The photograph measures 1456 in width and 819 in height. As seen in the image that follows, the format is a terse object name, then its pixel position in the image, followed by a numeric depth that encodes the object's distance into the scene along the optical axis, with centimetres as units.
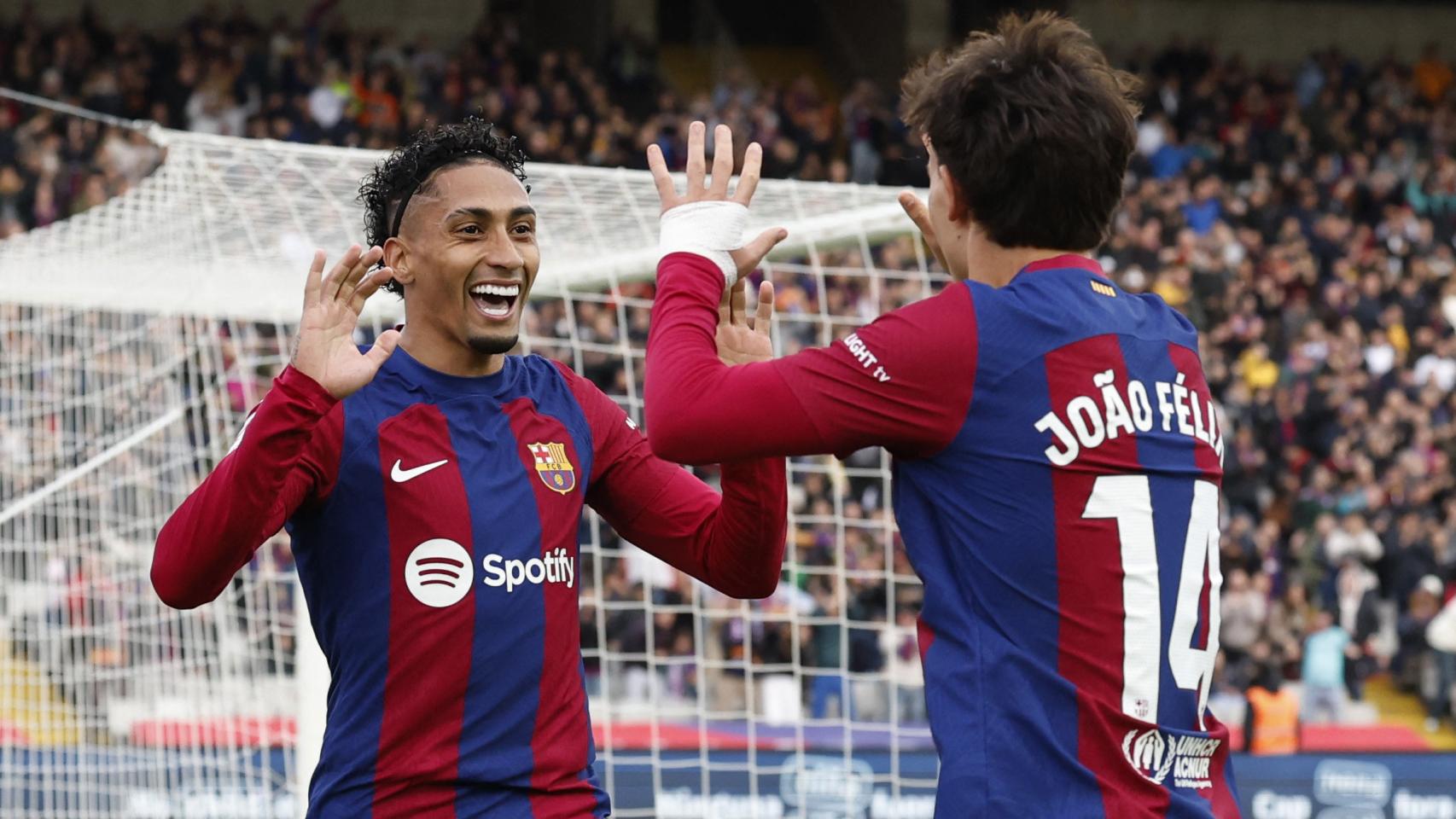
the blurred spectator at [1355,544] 1562
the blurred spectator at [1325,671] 1459
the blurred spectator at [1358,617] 1479
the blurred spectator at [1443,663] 1468
